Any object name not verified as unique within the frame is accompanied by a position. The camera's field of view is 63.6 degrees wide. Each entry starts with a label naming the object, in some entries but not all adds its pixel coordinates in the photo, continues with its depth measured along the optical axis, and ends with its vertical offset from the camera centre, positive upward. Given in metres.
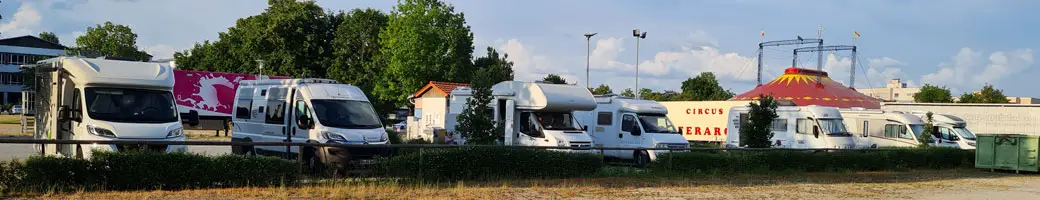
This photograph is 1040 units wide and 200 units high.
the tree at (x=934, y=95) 76.38 +0.56
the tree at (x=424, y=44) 46.03 +2.46
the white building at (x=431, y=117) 23.00 -0.84
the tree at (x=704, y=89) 78.12 +0.56
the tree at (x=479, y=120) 19.05 -0.70
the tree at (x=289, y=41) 52.09 +2.79
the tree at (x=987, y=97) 75.50 +0.47
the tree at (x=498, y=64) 53.34 +1.73
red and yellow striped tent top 46.00 +0.35
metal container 21.73 -1.30
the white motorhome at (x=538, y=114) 20.16 -0.56
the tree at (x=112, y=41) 74.31 +3.60
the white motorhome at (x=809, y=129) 24.61 -0.93
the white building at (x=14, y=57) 94.12 +2.45
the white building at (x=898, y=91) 162.99 +1.63
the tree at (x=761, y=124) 21.84 -0.71
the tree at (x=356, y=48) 51.31 +2.42
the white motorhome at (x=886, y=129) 26.02 -0.92
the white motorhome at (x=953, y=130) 26.70 -0.92
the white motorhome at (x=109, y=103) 14.28 -0.39
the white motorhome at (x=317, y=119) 15.16 -0.68
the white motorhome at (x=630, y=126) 22.39 -0.89
